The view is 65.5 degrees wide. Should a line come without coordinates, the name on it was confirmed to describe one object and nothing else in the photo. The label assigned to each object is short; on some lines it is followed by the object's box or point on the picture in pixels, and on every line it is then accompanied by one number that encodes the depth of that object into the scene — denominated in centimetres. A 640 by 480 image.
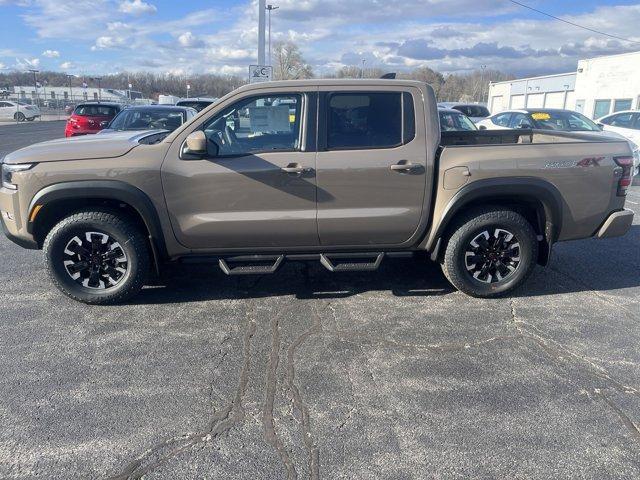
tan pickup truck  416
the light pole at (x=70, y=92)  7125
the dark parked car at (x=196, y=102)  1555
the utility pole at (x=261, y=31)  1641
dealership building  2547
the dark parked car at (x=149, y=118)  1023
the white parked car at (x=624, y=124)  1278
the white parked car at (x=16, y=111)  4025
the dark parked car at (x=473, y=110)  1988
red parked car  1535
